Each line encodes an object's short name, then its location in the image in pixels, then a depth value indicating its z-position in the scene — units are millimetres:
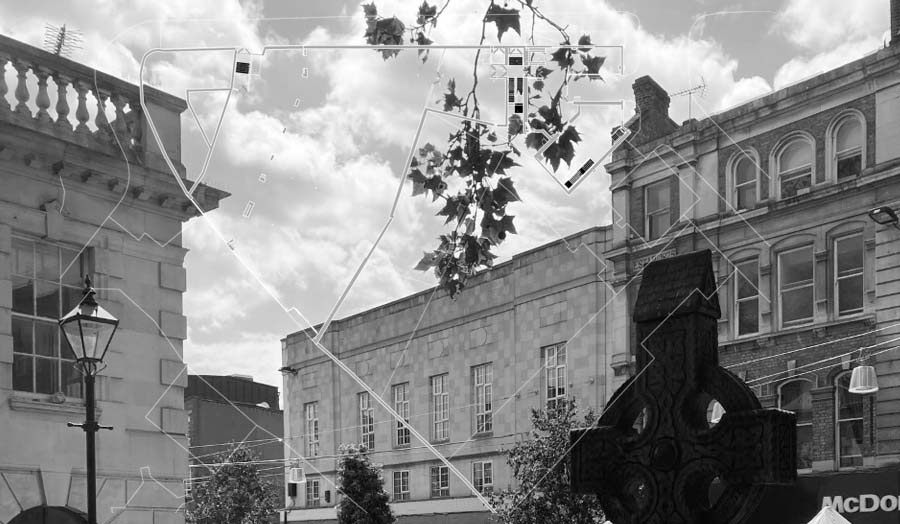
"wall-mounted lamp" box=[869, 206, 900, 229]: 21875
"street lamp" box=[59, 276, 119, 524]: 9016
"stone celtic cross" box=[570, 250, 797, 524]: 3611
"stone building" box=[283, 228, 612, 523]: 31047
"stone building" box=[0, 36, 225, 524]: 10539
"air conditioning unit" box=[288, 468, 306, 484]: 40344
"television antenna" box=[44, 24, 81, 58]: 10992
